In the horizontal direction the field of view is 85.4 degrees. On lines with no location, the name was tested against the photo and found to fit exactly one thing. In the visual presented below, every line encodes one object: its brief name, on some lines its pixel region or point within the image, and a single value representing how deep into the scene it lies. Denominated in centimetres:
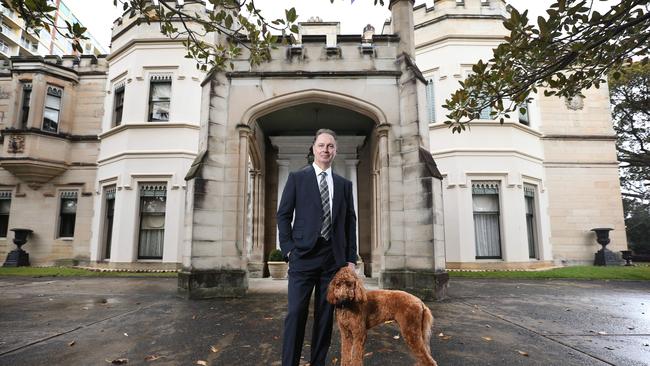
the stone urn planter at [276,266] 945
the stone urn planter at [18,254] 1512
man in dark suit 272
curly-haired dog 254
